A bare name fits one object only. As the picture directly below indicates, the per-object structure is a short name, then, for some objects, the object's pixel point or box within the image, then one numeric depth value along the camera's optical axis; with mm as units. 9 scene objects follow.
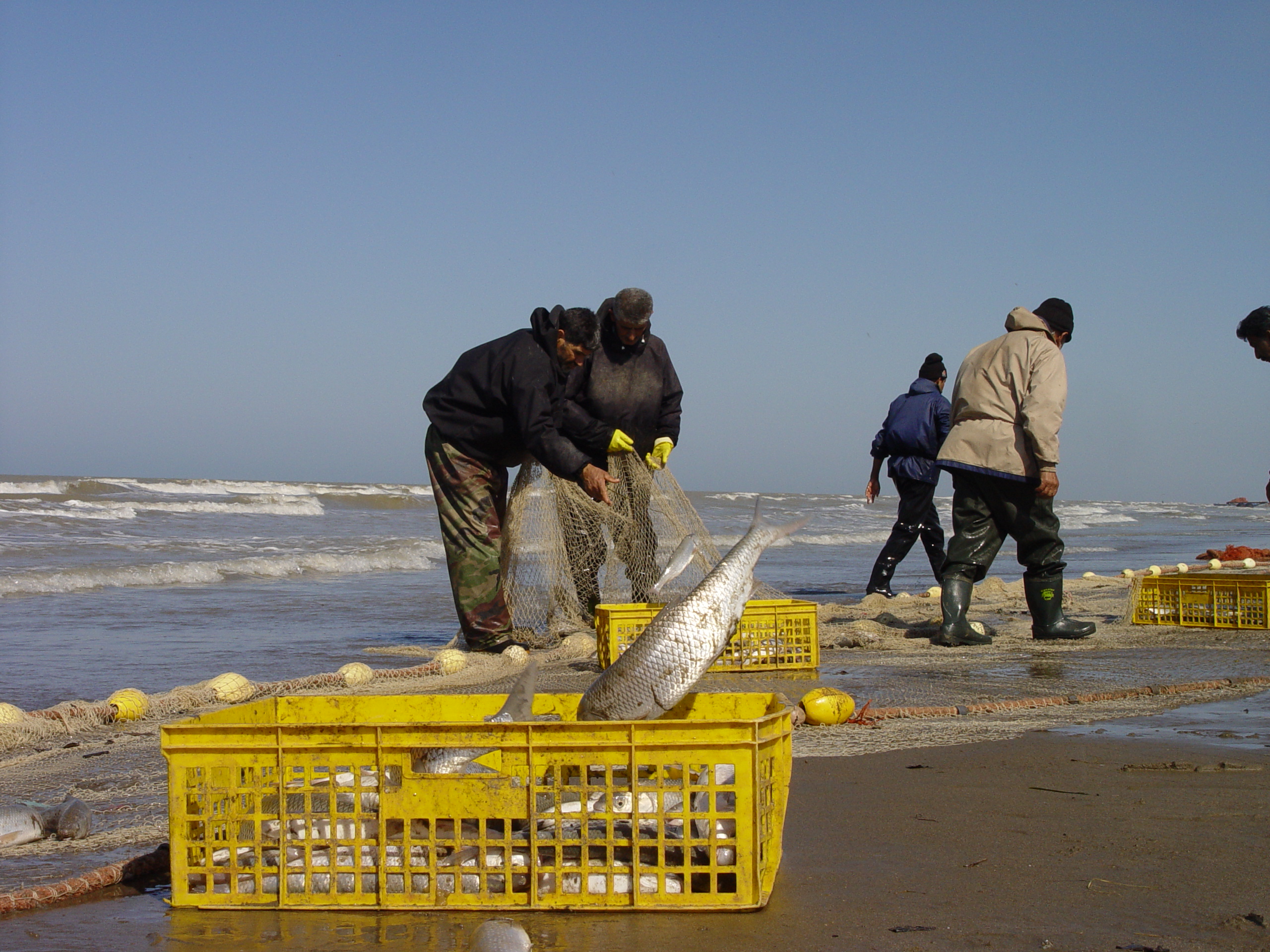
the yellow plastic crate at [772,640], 5770
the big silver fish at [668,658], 2693
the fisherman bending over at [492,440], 6051
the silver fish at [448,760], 2346
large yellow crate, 2232
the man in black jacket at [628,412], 6832
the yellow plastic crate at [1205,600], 7238
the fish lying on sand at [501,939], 2033
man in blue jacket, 9836
